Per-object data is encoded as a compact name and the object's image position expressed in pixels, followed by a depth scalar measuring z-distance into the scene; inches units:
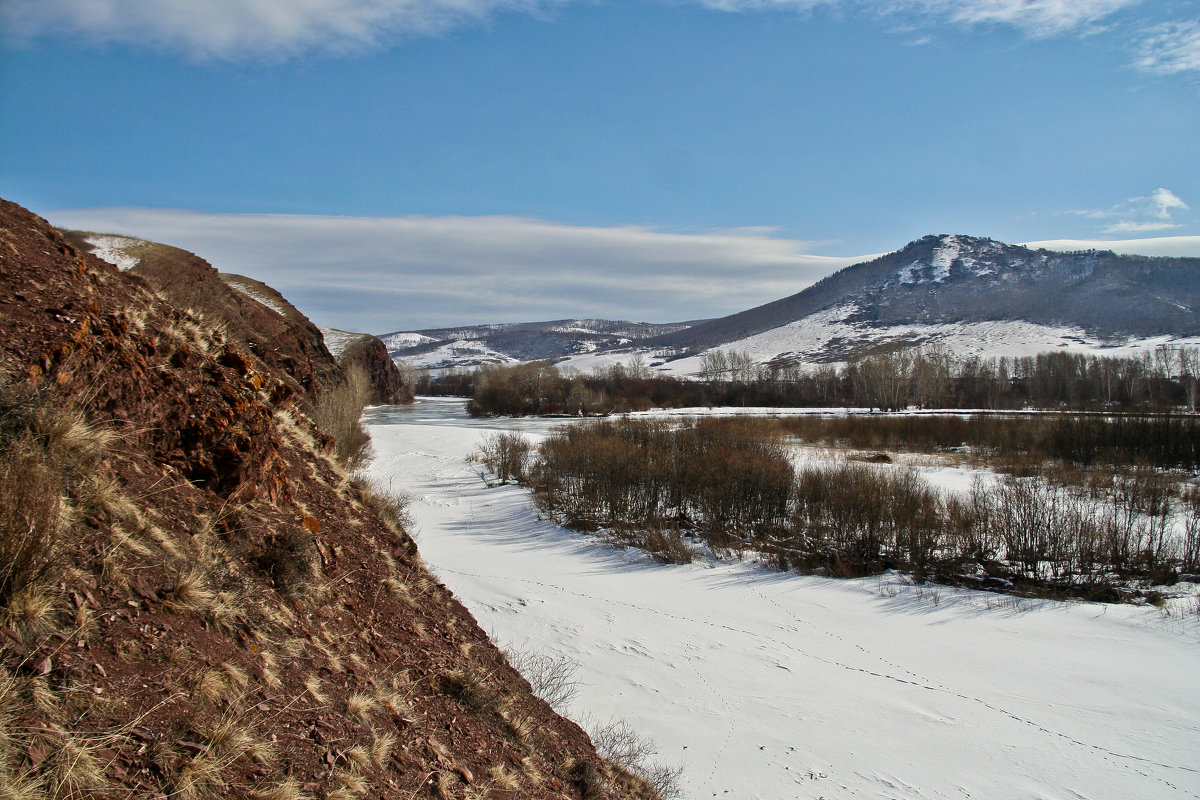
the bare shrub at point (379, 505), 345.4
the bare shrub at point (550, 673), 378.3
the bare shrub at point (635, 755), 311.9
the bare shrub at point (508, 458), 1456.7
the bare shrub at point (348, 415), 1013.2
